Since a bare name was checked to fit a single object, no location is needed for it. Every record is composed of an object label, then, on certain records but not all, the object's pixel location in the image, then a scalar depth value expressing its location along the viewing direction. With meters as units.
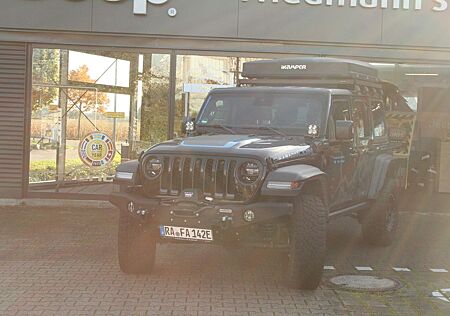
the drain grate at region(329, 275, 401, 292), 6.00
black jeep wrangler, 5.53
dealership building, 10.89
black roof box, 7.50
